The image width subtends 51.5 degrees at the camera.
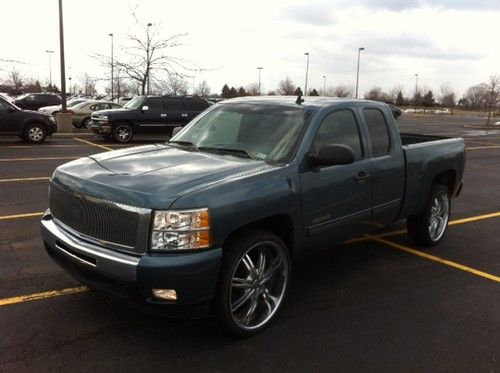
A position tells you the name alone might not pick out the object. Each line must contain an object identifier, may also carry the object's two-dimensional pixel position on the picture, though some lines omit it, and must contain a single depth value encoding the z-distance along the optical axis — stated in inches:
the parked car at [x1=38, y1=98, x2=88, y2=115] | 1098.3
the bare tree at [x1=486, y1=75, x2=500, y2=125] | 1784.0
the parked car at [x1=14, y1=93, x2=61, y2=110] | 1365.7
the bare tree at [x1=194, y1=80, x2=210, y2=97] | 3450.8
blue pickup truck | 132.7
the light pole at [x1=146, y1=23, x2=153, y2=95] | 1191.2
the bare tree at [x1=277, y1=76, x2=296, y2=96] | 3541.1
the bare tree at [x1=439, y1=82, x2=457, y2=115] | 4399.6
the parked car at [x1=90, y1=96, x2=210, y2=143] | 742.5
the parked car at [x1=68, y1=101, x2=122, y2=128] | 1000.9
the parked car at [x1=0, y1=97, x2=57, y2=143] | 664.4
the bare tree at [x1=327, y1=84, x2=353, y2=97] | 3589.1
